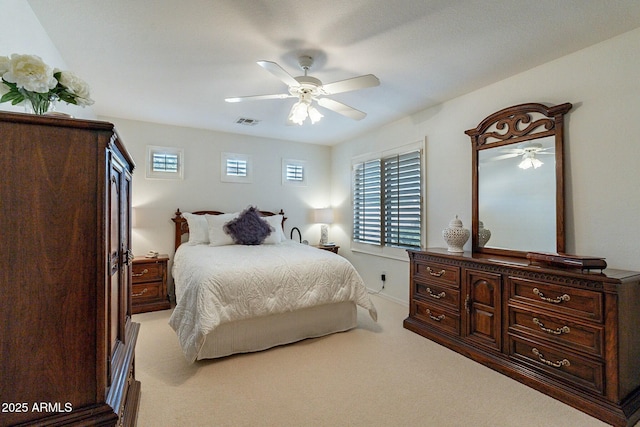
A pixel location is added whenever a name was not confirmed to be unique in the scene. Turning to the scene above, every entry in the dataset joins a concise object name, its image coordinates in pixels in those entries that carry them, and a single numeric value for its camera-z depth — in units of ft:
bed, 8.21
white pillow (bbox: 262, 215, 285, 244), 14.44
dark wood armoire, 3.04
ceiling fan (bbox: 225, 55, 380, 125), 7.42
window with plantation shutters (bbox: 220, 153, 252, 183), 16.22
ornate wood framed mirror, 8.44
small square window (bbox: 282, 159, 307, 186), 17.94
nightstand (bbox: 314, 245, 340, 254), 16.96
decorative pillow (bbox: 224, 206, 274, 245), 13.70
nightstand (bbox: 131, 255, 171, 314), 12.56
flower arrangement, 3.45
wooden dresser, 6.15
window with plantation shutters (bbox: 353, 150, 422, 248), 13.15
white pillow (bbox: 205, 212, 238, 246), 13.60
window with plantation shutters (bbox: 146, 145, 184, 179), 14.55
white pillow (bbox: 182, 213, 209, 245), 14.14
